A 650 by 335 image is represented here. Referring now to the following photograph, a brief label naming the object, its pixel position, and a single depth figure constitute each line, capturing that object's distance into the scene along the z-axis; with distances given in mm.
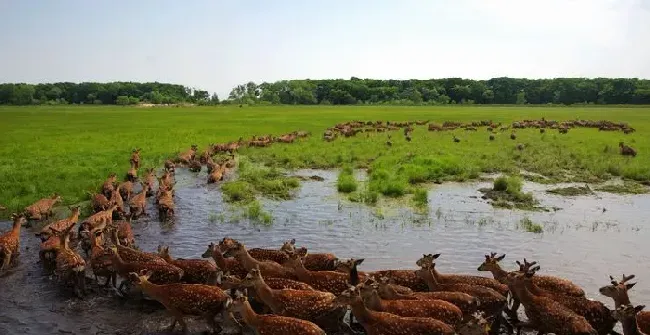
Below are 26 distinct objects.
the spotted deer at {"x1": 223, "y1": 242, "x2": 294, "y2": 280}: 11773
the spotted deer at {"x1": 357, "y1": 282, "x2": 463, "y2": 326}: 9336
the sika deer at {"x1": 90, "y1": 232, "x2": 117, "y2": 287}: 12109
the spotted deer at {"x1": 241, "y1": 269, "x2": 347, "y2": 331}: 9750
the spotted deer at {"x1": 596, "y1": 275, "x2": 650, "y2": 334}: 9531
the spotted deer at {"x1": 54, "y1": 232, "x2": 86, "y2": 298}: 11711
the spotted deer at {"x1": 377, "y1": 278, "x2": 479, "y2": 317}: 9836
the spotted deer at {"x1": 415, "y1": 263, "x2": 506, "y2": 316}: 10125
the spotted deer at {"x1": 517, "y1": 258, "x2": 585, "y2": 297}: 10820
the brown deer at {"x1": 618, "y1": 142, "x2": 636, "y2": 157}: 34541
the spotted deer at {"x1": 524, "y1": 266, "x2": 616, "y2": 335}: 9695
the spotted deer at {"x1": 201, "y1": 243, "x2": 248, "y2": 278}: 12359
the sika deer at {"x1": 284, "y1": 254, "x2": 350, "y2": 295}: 11055
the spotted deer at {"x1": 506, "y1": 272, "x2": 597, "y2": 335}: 9070
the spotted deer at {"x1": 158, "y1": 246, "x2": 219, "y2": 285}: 11680
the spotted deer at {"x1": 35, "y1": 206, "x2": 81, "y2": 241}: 14469
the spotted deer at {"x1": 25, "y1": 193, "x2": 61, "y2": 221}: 17359
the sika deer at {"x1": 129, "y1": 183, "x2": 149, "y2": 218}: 18281
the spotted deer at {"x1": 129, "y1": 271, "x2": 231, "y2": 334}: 10008
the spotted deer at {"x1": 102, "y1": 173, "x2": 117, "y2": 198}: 20438
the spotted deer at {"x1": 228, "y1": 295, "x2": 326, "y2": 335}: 8750
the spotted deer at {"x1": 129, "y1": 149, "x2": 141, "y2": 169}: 27461
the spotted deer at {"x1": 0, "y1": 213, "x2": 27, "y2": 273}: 13176
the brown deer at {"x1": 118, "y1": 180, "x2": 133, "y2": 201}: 21141
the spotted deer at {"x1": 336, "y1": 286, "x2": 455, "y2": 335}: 8672
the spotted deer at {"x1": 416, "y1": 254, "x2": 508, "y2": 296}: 10875
